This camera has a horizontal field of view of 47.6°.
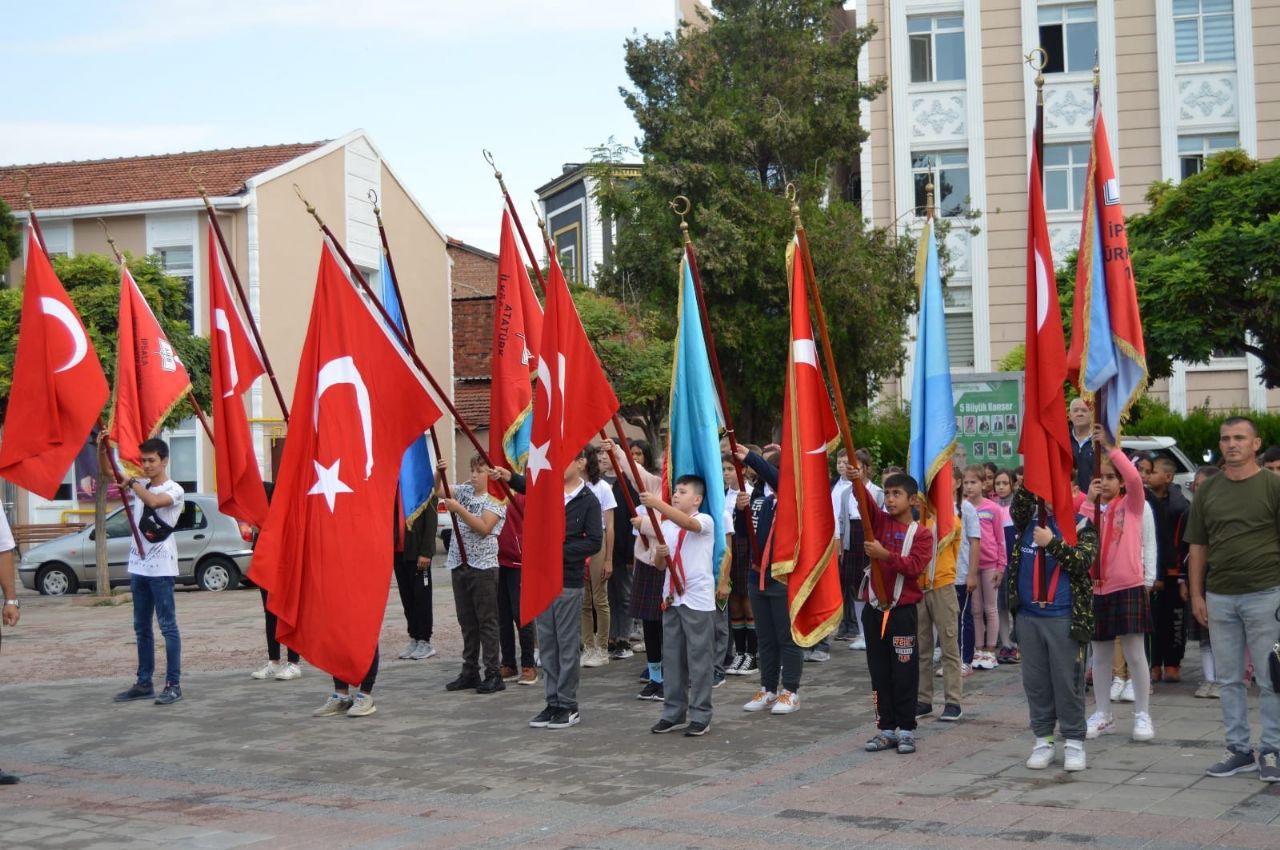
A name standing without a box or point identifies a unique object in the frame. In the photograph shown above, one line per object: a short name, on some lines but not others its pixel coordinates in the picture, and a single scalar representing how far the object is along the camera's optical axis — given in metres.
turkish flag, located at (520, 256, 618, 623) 9.48
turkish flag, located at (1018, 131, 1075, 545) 8.34
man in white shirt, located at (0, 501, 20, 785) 8.74
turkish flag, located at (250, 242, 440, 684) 9.16
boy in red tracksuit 8.83
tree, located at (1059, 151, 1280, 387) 21.19
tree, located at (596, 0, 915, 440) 27.44
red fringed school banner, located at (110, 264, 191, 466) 12.38
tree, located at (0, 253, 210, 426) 23.98
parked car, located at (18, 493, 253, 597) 23.94
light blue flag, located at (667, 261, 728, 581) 10.26
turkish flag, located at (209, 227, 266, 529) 11.46
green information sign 20.02
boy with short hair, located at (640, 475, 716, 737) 9.67
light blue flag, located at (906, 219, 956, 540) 9.39
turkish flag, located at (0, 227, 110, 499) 10.77
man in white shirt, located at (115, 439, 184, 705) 11.30
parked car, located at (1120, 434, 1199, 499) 23.67
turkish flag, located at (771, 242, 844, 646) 9.52
